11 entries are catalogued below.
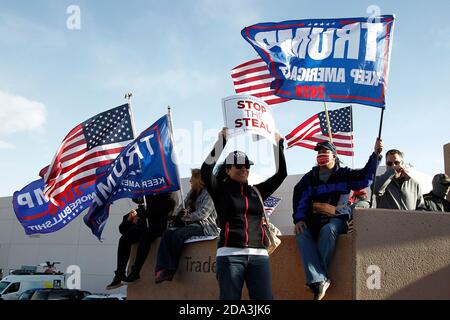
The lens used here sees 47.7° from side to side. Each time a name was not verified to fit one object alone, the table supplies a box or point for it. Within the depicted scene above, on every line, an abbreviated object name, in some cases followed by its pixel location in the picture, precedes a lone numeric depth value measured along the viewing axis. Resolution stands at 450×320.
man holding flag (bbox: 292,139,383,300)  4.49
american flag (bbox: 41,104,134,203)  7.75
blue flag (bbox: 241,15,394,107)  5.35
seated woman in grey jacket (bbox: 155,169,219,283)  5.79
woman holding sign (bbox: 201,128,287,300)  3.89
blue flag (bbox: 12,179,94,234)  7.67
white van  20.88
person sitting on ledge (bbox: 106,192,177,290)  6.37
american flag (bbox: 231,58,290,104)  10.11
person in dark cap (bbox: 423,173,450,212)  6.16
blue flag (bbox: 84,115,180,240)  6.72
